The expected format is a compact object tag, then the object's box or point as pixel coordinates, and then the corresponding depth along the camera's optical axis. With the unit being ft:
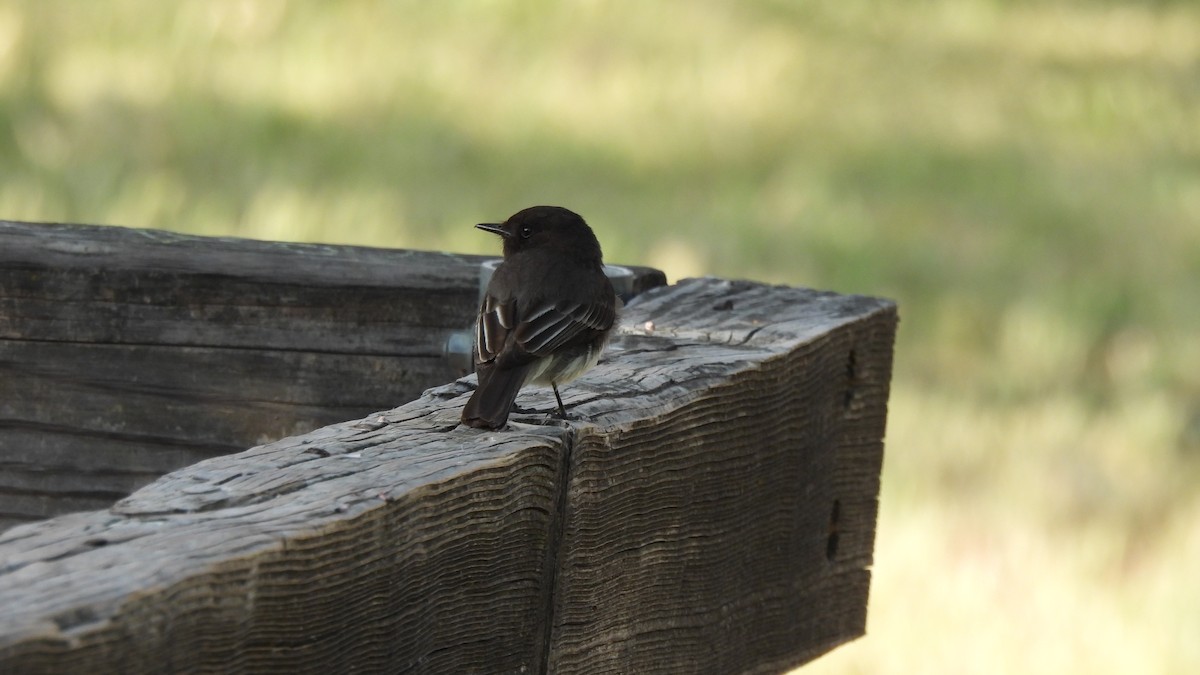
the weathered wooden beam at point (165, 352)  18.61
